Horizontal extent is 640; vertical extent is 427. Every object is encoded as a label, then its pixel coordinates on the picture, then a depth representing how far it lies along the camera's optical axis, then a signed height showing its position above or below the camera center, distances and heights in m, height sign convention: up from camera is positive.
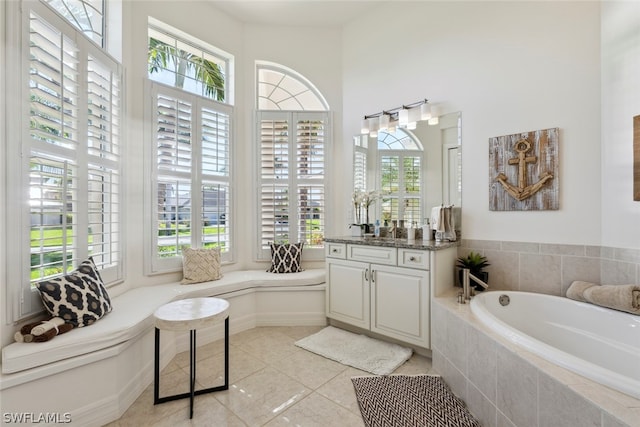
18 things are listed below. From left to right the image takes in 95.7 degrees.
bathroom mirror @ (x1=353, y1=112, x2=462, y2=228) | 2.79 +0.48
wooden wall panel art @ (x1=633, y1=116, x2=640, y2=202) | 1.90 +0.37
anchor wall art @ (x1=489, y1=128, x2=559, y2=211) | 2.29 +0.36
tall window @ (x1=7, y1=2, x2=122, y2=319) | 1.66 +0.36
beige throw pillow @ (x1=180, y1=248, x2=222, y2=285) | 2.90 -0.53
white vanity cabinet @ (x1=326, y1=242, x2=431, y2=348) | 2.40 -0.69
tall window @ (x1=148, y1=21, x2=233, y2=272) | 2.85 +0.63
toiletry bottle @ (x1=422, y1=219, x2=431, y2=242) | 2.79 -0.18
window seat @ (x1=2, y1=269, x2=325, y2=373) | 1.47 -0.70
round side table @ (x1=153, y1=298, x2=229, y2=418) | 1.73 -0.65
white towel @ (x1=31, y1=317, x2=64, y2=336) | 1.56 -0.63
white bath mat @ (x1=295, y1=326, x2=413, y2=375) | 2.29 -1.19
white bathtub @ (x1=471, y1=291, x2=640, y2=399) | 1.48 -0.72
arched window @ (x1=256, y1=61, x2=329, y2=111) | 3.71 +1.59
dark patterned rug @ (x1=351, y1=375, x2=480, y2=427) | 1.68 -1.20
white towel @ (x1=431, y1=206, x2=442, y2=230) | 2.70 -0.03
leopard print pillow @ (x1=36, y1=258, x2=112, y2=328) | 1.70 -0.52
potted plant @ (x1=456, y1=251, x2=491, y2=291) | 2.47 -0.45
